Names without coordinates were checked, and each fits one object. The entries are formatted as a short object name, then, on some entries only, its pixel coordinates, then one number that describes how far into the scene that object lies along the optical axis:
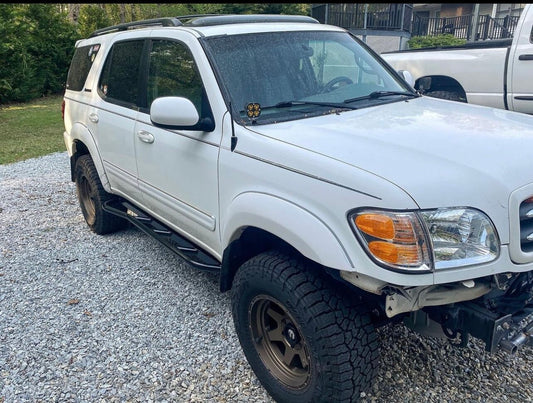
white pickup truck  6.54
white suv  2.06
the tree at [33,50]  15.21
